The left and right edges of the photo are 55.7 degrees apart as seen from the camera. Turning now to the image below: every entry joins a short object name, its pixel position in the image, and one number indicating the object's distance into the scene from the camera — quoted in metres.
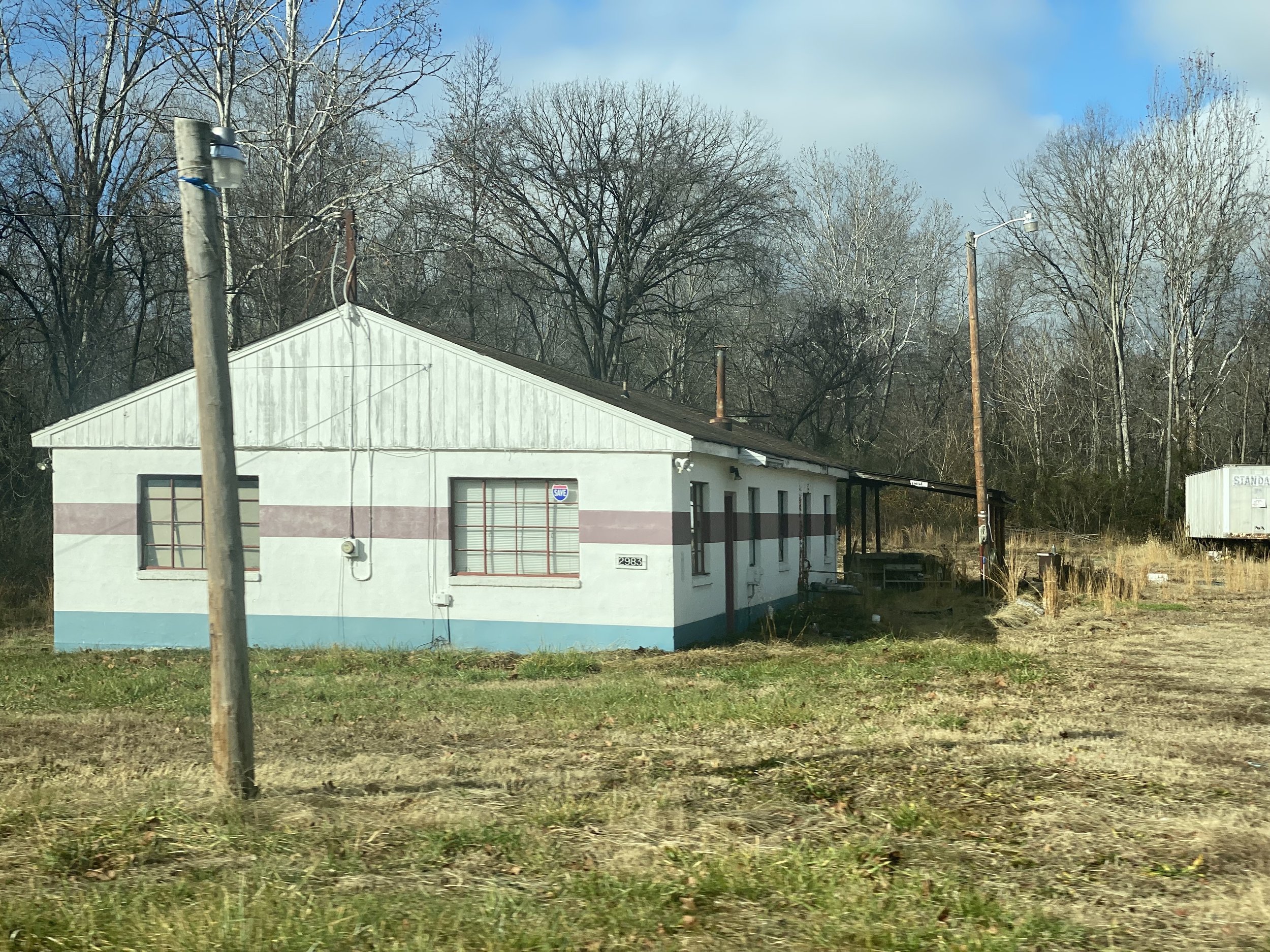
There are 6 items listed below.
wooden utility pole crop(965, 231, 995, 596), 24.61
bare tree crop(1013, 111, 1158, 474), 42.62
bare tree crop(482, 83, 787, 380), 36.12
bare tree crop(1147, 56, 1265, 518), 41.59
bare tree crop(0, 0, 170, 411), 26.27
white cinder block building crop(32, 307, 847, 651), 16.33
